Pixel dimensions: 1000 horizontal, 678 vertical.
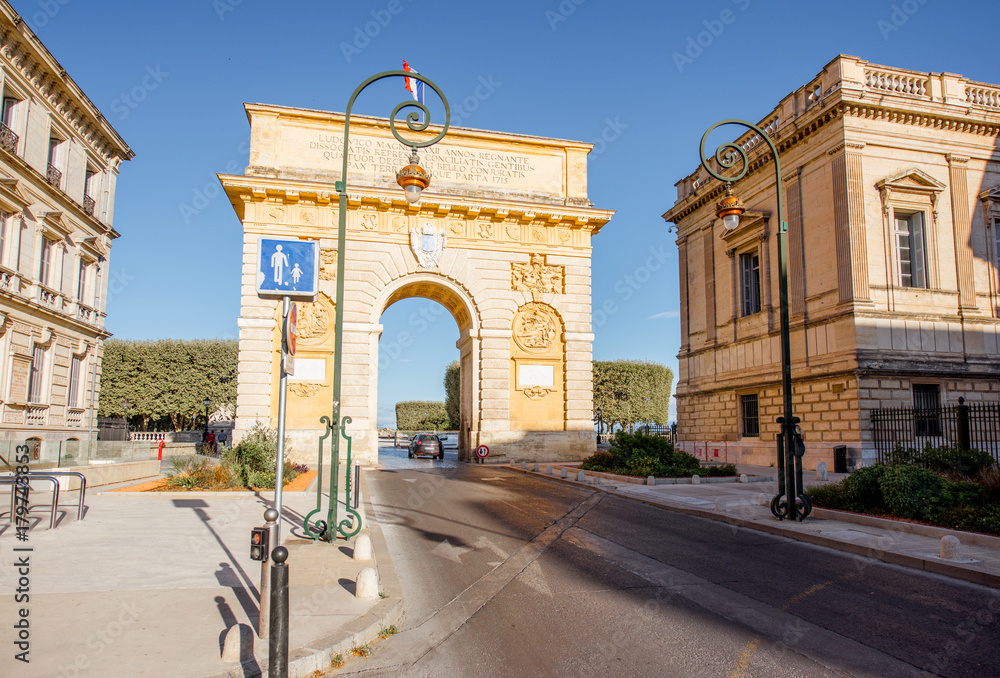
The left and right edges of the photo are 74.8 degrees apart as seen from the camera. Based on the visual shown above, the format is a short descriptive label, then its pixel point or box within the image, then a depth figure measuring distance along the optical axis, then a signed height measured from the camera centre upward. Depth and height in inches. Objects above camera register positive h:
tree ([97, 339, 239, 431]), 1782.7 +102.3
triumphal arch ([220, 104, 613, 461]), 1085.8 +263.2
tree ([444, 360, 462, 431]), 2581.0 +103.1
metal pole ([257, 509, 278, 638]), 189.5 -54.0
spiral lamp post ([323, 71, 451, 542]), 353.7 +132.9
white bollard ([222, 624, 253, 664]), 178.1 -64.5
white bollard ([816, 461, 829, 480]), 722.6 -60.2
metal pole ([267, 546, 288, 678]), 151.4 -49.4
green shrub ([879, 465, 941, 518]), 441.4 -49.5
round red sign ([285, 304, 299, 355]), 234.4 +30.7
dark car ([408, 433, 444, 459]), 1498.5 -73.2
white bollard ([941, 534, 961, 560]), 326.0 -64.4
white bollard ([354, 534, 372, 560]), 300.5 -61.4
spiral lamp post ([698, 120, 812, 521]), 458.6 -7.8
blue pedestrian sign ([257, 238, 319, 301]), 261.3 +57.7
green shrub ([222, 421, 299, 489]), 634.8 -49.1
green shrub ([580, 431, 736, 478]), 765.3 -54.5
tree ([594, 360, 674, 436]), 2300.7 +87.0
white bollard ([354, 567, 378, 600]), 240.1 -62.8
